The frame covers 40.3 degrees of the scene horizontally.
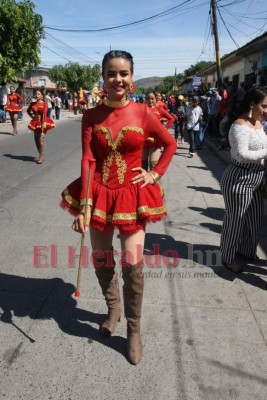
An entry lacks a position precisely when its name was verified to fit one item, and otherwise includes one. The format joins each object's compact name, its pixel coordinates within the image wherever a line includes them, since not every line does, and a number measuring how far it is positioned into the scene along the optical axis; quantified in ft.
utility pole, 60.67
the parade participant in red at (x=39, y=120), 27.91
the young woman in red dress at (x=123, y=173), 7.17
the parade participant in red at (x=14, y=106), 44.39
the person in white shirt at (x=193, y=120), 35.73
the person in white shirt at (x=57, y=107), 78.96
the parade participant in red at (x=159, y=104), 23.38
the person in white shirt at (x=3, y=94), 56.75
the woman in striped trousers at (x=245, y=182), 10.55
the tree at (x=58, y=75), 165.68
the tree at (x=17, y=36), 42.04
